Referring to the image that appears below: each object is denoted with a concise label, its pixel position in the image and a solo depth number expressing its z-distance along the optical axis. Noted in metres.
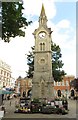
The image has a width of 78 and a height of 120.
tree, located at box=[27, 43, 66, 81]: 19.56
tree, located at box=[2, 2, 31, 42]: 5.81
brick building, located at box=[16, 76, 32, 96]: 32.24
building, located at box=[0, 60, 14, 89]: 28.99
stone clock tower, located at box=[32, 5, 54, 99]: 17.19
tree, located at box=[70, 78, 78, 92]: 23.57
